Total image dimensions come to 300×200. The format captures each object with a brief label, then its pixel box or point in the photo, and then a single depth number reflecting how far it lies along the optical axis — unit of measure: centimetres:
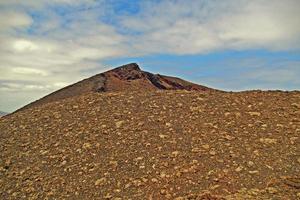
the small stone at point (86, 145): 1177
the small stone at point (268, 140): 1089
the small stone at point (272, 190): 881
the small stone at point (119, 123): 1266
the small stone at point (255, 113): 1252
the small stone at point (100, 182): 999
